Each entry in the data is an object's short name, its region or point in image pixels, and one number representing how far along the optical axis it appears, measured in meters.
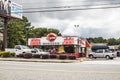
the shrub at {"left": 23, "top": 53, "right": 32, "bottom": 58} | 18.44
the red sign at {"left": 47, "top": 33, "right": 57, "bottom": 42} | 23.42
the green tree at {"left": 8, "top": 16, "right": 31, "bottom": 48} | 34.36
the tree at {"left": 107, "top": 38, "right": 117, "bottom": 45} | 79.02
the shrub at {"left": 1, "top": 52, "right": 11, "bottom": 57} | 18.92
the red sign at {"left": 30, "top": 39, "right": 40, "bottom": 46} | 24.13
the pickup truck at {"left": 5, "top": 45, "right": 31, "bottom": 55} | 21.28
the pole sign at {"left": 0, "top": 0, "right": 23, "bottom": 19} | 22.91
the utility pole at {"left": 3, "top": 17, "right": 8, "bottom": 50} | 23.68
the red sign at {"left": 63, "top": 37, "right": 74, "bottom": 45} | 22.75
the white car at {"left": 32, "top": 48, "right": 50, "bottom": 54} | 21.09
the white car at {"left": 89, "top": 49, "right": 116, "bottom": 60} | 22.27
